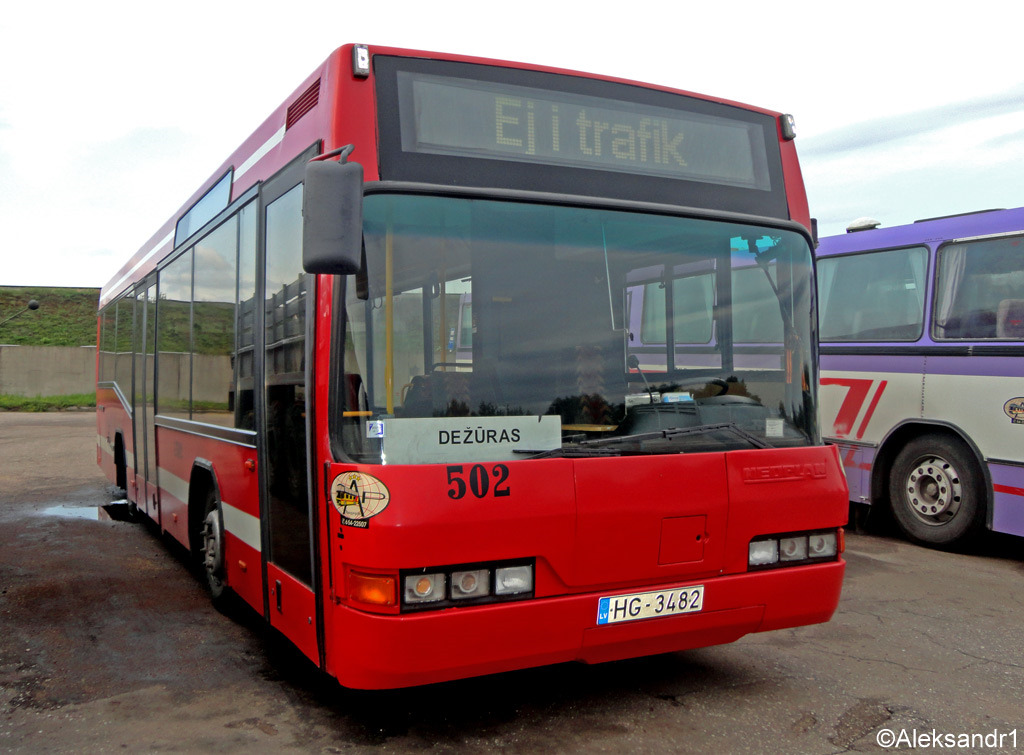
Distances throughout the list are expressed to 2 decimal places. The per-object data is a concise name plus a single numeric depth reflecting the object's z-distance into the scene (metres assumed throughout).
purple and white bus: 7.54
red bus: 3.48
